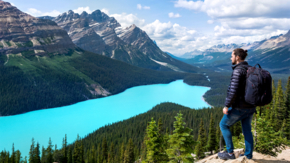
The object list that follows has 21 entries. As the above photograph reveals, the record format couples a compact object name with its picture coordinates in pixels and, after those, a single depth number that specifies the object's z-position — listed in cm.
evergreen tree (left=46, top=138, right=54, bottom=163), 4384
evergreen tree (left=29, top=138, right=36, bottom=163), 4463
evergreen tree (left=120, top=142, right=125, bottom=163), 4418
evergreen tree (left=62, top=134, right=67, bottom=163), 4646
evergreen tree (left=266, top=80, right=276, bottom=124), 4261
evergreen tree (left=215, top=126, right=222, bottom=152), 4122
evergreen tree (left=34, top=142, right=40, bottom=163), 4572
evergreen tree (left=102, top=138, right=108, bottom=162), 4897
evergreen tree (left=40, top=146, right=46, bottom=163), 4394
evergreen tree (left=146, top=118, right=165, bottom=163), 1770
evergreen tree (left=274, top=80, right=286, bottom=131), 4375
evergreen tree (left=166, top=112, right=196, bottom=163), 1391
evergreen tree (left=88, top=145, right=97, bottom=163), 4611
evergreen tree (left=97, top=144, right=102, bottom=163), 4655
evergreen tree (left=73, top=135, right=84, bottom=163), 4563
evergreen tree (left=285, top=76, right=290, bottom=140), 4489
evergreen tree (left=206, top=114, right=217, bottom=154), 4066
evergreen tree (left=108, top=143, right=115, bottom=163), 4450
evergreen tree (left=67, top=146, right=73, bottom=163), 4672
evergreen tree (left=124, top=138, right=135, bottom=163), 3969
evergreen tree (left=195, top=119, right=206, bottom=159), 3868
